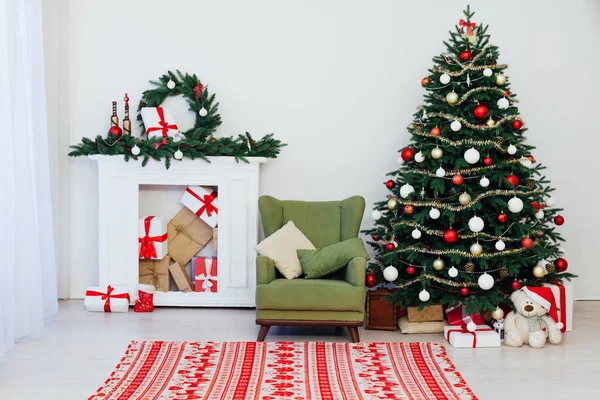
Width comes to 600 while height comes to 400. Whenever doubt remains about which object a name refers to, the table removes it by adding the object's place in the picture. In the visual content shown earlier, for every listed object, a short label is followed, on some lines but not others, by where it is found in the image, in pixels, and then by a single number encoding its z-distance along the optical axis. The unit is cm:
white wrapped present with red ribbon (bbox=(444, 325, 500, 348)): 450
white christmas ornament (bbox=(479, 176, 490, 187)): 461
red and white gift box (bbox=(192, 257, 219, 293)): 553
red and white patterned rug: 353
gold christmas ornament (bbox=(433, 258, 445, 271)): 464
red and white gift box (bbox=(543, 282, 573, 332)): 482
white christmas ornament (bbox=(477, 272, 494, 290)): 454
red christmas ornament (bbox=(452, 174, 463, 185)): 461
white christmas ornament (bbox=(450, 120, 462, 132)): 467
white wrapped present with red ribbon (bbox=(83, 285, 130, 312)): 525
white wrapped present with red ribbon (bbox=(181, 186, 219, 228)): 553
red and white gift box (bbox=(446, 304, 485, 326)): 478
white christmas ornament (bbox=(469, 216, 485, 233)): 456
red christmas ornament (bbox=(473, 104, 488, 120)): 468
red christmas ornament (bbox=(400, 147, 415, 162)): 489
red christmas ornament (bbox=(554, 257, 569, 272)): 488
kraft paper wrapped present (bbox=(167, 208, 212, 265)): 563
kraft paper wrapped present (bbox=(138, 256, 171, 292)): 557
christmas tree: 466
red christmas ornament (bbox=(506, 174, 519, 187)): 468
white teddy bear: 450
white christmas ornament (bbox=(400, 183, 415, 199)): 478
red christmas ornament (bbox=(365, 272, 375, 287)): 486
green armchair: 438
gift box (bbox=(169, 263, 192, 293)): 557
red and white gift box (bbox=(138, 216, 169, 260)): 543
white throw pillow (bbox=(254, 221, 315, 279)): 470
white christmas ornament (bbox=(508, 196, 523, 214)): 459
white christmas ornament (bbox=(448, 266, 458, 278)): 458
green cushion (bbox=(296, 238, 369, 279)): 459
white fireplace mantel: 541
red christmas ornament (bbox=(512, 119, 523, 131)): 474
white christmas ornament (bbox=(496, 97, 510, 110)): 470
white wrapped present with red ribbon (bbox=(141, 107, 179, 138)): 543
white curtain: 418
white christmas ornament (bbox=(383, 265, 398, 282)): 473
